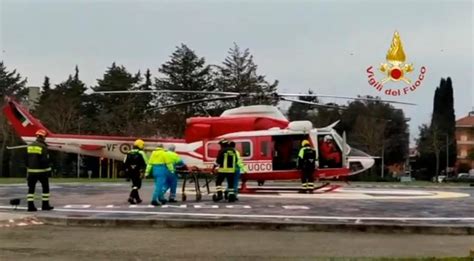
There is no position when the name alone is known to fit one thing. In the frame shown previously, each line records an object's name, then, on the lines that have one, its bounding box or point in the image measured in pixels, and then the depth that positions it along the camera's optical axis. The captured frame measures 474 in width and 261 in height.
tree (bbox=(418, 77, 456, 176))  75.50
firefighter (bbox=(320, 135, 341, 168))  21.59
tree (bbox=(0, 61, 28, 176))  86.61
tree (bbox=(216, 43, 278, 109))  66.50
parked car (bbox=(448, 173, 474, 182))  59.24
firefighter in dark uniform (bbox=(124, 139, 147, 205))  16.68
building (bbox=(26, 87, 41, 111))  75.47
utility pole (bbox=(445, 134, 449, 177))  75.32
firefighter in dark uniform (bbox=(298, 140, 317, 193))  20.28
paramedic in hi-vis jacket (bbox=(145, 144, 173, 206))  16.36
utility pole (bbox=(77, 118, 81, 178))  62.28
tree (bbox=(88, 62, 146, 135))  63.00
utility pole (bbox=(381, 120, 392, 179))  65.25
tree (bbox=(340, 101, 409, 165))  64.25
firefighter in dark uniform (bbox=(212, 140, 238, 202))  17.45
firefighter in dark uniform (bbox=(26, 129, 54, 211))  14.52
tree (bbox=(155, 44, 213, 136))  72.53
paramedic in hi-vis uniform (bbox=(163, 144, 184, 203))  16.83
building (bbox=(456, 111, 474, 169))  97.44
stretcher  17.89
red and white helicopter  21.36
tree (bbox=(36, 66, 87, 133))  60.16
